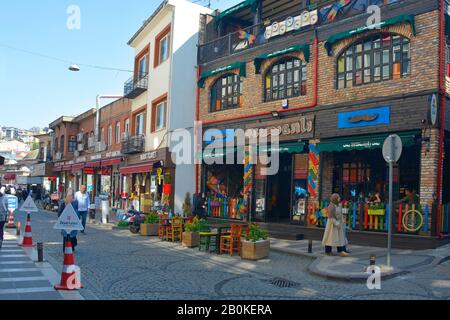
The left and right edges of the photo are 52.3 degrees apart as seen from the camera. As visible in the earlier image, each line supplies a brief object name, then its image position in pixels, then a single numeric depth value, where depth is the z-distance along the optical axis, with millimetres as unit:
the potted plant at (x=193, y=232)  13141
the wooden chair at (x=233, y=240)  11969
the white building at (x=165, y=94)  21188
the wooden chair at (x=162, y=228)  14945
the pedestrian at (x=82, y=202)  15398
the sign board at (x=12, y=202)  19066
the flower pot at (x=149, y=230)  15878
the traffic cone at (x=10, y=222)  17562
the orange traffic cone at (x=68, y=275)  7434
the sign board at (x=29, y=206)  13336
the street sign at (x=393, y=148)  9758
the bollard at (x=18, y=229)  15250
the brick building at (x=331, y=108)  12508
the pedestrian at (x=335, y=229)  11312
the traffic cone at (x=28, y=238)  12363
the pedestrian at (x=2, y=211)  11500
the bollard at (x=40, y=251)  9938
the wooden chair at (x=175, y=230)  14477
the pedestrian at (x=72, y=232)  11355
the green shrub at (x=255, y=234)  11377
